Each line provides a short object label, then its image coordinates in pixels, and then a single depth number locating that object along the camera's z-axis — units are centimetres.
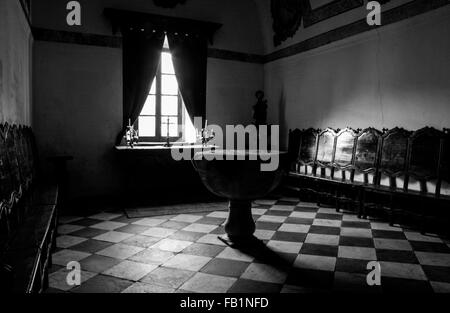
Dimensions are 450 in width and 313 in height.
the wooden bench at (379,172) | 458
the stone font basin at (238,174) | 352
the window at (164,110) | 711
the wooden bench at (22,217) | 187
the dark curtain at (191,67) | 712
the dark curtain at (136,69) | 668
